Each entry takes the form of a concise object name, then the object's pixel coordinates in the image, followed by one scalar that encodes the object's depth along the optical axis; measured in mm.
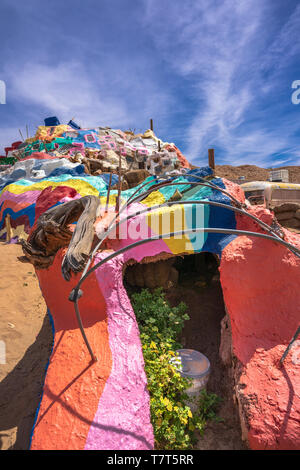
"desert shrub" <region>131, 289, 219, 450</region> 2680
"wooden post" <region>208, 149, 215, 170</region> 16234
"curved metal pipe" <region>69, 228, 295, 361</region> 1996
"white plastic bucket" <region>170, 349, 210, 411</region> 3212
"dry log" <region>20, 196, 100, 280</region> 3625
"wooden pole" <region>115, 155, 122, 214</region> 4102
